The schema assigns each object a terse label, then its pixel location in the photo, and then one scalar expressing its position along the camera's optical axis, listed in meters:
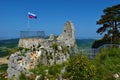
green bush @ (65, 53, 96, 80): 8.97
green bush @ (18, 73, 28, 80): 10.71
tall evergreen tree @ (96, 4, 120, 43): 18.61
